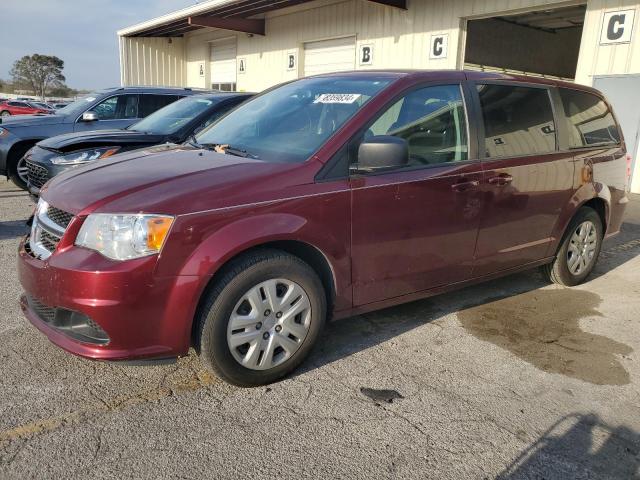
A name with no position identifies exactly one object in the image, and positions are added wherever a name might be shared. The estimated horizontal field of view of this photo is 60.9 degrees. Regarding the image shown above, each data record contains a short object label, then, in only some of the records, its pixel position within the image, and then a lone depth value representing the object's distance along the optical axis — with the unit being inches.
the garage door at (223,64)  850.8
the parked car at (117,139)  238.5
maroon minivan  104.0
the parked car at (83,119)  324.2
